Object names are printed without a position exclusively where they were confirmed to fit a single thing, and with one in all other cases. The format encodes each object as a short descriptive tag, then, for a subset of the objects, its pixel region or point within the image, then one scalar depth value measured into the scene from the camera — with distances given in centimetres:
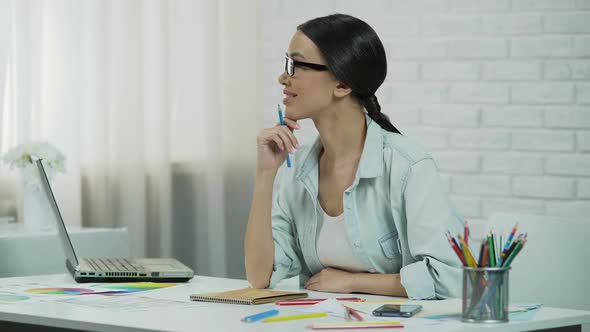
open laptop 380
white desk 304
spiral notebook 340
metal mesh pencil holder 307
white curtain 508
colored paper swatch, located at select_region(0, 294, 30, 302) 348
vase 478
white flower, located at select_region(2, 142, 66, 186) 474
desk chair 394
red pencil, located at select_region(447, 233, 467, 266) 310
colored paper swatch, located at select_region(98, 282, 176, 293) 365
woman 368
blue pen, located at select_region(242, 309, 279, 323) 312
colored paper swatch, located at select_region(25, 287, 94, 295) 360
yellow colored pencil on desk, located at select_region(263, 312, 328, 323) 313
